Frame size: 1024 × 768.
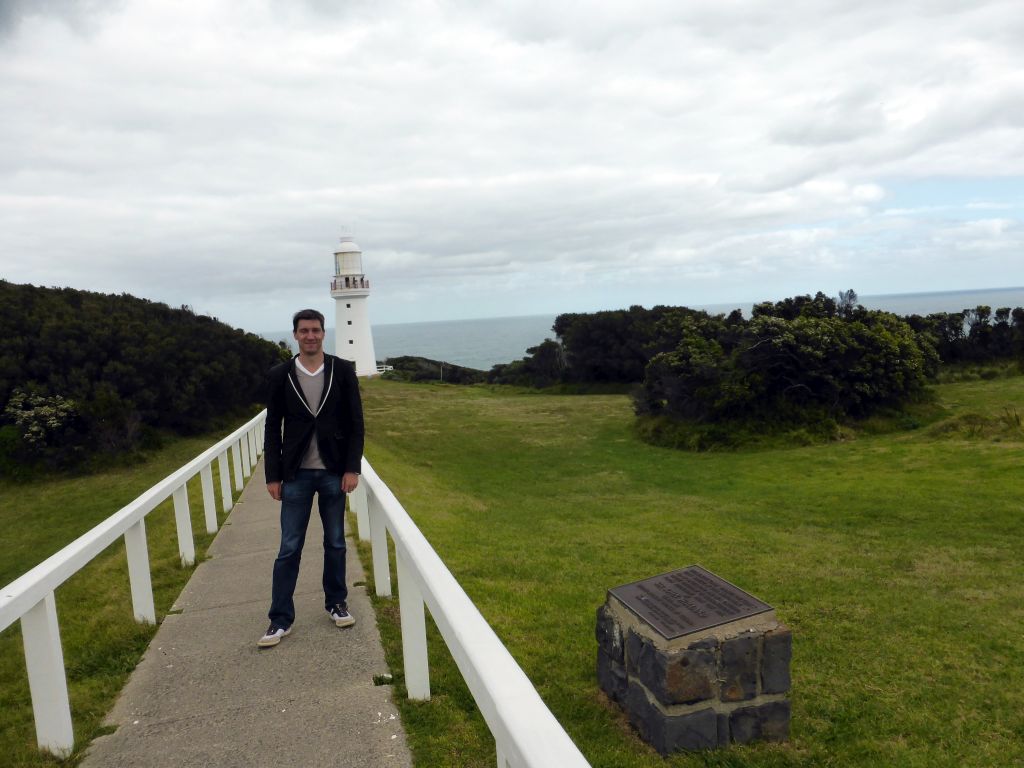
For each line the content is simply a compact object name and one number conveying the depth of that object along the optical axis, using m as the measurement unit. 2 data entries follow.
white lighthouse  44.56
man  4.70
